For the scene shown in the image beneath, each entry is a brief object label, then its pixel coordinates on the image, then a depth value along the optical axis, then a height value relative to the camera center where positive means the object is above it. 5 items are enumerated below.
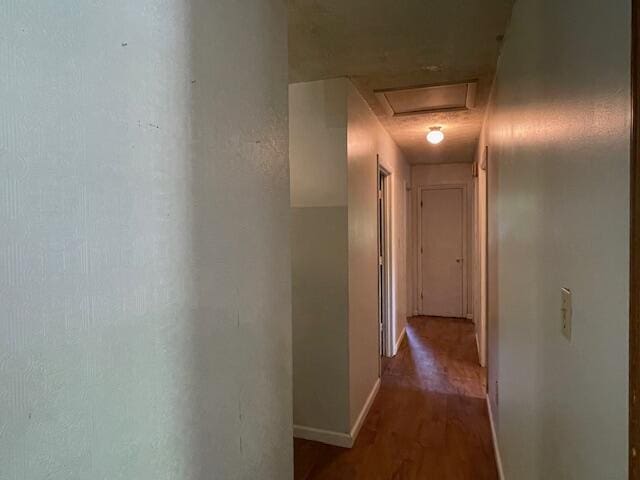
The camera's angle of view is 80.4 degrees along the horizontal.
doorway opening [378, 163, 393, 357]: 3.96 -0.40
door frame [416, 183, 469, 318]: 5.60 +0.00
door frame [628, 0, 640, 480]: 0.57 -0.05
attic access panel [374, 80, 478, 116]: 2.59 +0.99
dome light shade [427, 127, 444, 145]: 3.48 +0.91
